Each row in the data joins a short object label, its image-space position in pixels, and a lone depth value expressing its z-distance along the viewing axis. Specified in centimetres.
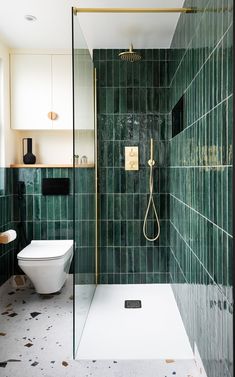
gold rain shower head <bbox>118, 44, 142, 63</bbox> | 278
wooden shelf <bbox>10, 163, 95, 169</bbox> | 329
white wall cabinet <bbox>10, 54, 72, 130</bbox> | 329
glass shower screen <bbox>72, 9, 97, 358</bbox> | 198
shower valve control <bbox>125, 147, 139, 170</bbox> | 315
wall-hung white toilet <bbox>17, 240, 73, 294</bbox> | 267
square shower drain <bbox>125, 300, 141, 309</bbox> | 270
